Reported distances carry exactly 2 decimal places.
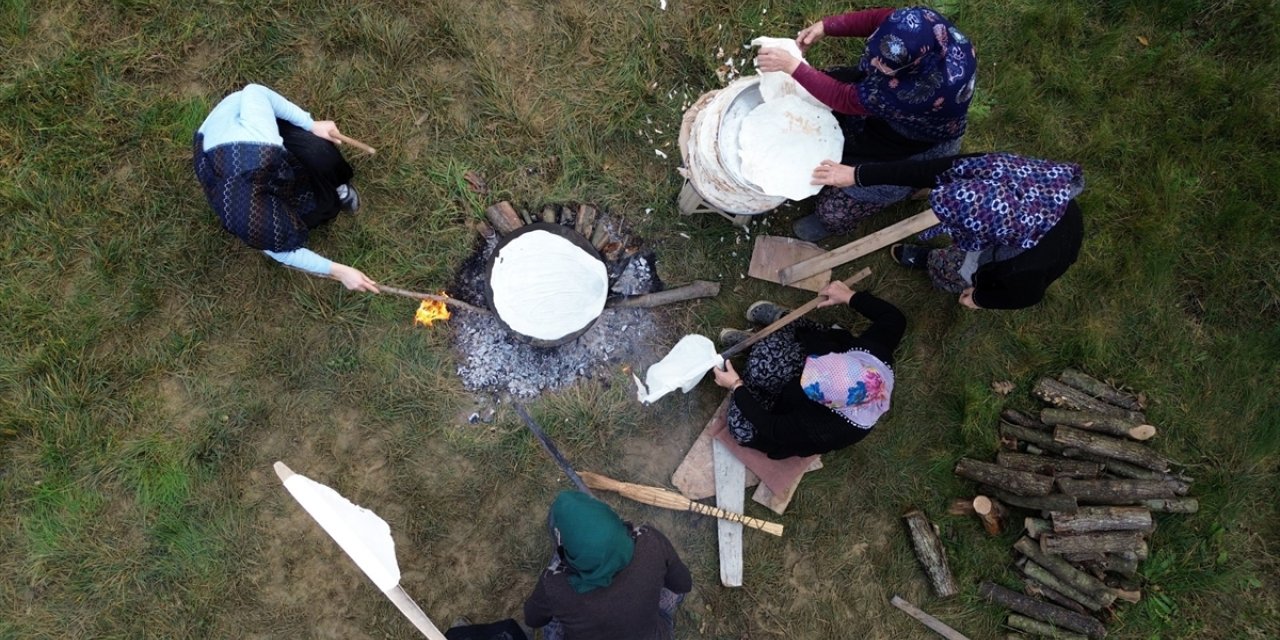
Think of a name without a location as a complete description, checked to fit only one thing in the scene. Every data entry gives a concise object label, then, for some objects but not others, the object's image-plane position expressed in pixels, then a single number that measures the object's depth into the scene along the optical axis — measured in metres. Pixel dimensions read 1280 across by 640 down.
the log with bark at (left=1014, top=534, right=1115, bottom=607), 4.53
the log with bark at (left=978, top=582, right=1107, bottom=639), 4.58
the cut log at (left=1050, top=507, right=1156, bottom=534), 4.41
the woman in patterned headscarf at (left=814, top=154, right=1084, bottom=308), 3.12
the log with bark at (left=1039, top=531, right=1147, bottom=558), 4.43
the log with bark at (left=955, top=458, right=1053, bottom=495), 4.41
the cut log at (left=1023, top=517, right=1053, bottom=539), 4.50
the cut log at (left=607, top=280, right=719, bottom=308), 4.52
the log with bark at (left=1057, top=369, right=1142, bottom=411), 4.70
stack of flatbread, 3.53
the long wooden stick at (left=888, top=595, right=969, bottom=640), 4.68
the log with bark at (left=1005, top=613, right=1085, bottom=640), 4.60
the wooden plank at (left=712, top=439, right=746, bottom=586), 4.57
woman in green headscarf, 3.29
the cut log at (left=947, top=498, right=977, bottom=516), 4.69
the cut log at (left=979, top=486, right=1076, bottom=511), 4.41
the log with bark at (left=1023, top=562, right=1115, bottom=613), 4.58
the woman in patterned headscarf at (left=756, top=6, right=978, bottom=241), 3.16
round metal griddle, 4.26
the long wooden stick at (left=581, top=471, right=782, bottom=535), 4.45
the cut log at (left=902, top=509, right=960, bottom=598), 4.64
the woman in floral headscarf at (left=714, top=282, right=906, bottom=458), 3.70
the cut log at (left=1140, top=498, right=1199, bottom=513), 4.58
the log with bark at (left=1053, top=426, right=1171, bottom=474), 4.49
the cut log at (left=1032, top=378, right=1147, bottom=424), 4.64
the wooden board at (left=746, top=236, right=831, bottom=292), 4.61
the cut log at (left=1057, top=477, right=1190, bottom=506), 4.45
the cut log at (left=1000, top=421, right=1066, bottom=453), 4.58
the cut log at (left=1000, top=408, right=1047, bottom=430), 4.67
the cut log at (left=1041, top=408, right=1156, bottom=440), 4.56
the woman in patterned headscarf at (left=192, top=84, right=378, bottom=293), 3.38
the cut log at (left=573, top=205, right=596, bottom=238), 4.52
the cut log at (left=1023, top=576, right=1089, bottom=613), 4.62
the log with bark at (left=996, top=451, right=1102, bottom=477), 4.50
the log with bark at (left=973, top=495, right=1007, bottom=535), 4.57
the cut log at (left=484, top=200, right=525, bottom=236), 4.47
